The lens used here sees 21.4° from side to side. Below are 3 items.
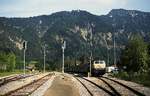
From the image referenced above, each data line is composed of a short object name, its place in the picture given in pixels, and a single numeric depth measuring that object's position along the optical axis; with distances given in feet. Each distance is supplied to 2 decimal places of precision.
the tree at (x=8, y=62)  463.42
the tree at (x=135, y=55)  291.79
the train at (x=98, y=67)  253.65
